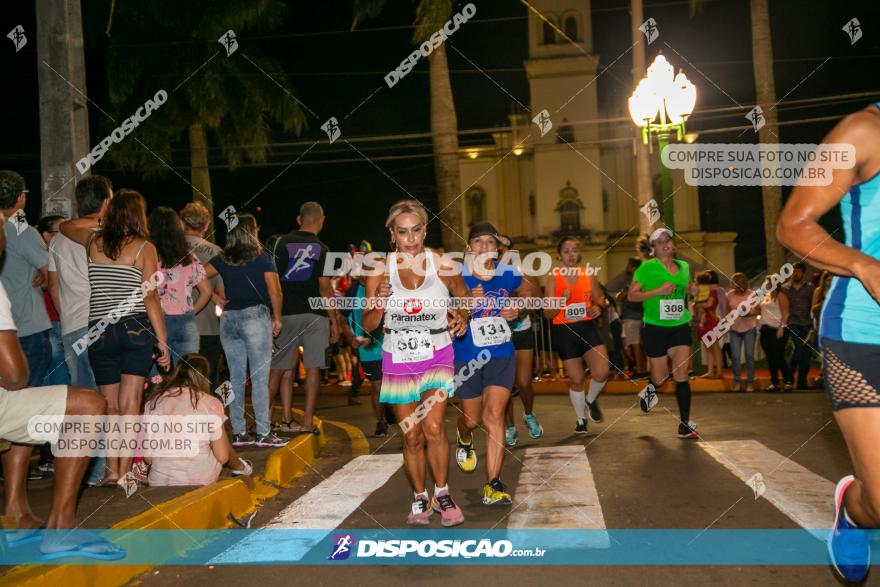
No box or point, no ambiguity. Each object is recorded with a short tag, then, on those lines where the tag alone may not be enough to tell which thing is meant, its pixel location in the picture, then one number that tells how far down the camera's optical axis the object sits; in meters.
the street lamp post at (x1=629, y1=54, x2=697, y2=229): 15.62
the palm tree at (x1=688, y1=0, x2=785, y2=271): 21.27
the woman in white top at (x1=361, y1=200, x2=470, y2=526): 6.11
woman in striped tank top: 6.68
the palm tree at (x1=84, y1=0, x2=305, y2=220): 23.14
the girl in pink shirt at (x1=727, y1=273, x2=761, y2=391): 15.37
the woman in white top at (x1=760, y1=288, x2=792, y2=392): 15.27
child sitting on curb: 6.67
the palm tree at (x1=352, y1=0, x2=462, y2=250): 20.58
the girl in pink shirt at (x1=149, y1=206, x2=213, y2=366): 8.09
